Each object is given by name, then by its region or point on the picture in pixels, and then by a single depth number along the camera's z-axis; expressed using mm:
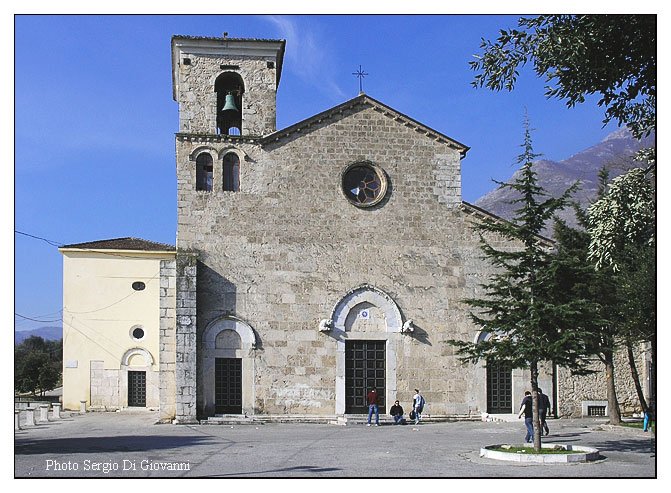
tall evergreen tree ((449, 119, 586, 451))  16766
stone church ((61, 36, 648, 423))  25203
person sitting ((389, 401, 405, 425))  24844
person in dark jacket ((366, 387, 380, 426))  24359
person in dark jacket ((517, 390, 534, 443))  18469
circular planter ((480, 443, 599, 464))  15938
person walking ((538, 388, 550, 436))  18469
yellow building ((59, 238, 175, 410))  33594
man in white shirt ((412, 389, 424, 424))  25031
